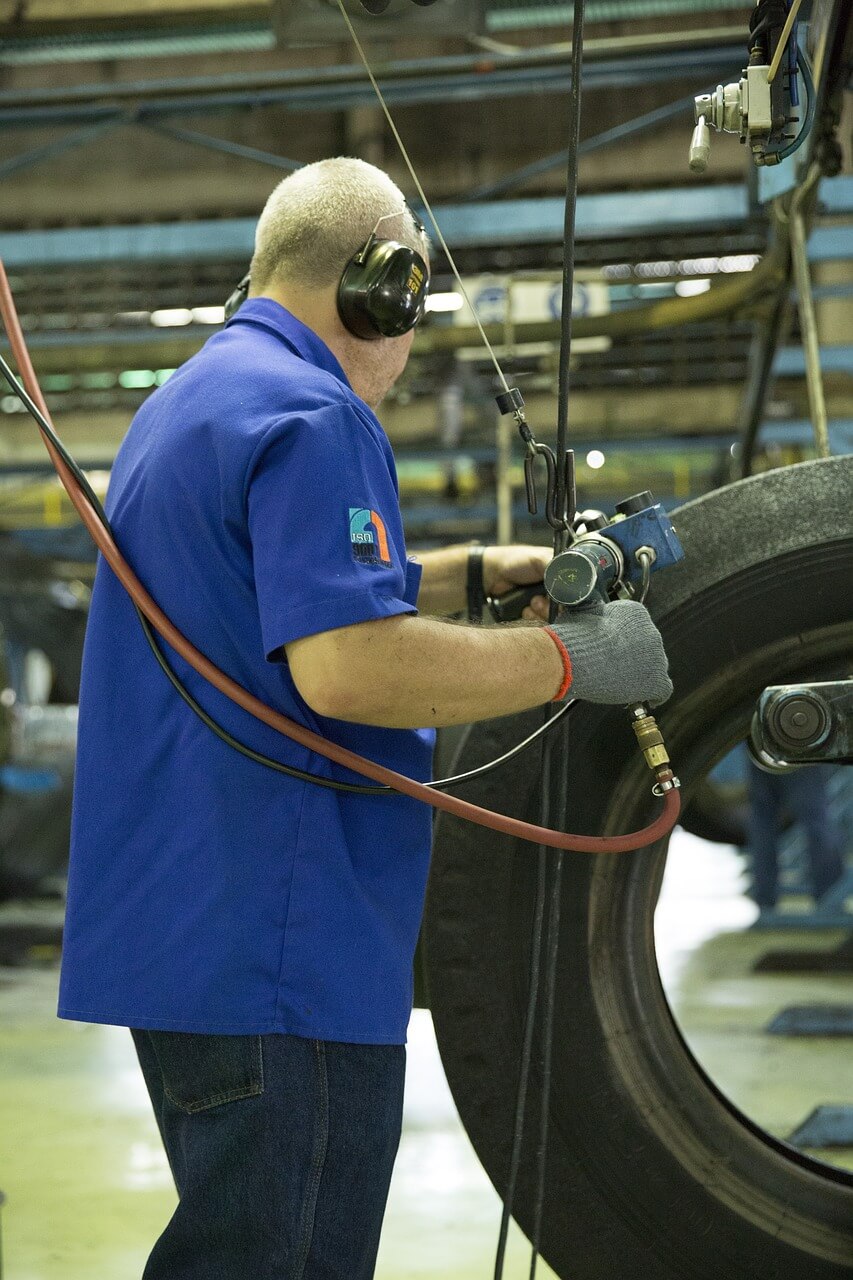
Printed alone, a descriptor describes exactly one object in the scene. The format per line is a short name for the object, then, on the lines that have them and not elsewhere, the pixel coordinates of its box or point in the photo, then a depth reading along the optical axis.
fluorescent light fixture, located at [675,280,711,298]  8.17
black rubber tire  1.65
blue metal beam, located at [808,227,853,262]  4.43
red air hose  1.36
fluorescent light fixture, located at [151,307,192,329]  7.89
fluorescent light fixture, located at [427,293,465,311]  7.09
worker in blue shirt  1.32
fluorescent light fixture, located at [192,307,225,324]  7.68
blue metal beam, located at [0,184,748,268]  4.71
